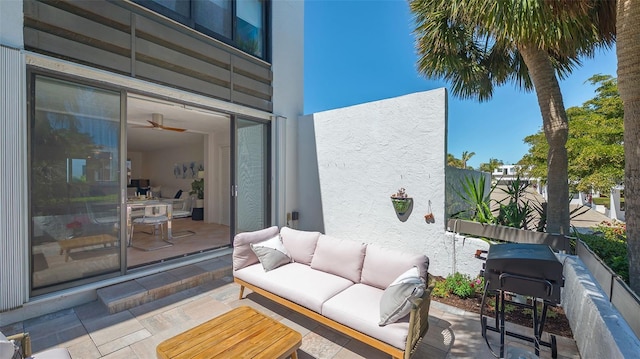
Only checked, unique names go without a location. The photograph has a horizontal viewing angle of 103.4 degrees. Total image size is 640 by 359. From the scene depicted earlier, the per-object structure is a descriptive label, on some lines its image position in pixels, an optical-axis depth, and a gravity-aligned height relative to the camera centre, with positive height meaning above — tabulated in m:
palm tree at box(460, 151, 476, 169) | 31.86 +2.85
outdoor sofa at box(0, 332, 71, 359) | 1.48 -1.13
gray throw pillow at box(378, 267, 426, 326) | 2.16 -1.05
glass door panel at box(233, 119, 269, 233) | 5.30 +0.04
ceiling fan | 5.69 +1.32
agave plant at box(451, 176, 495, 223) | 4.05 -0.42
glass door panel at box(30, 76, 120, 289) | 3.02 -0.06
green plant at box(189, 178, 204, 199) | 8.76 -0.37
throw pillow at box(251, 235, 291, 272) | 3.38 -1.05
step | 3.16 -1.51
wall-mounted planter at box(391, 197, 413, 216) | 4.43 -0.46
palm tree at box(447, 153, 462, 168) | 31.32 +2.15
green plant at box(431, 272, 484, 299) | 3.49 -1.54
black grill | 2.01 -0.81
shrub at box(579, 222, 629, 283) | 2.90 -0.94
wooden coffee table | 1.85 -1.30
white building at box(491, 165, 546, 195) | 41.52 +1.56
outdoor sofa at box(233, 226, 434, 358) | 2.17 -1.21
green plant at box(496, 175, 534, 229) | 3.92 -0.50
